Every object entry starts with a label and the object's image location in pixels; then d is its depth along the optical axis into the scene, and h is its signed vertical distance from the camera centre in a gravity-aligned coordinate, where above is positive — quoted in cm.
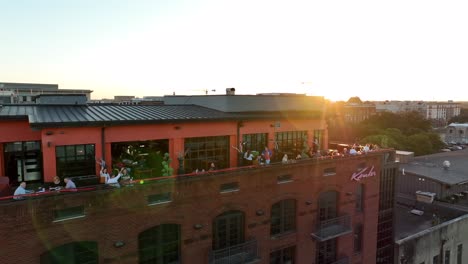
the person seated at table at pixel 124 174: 1422 -286
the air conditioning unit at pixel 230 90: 2505 +166
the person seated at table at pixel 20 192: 1168 -309
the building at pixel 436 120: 17788 -569
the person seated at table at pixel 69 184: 1297 -300
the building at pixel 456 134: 10488 -782
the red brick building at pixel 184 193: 1305 -411
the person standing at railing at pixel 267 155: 1858 -265
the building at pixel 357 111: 14325 +3
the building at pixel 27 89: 8775 +660
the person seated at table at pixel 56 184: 1317 -325
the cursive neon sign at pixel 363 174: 2233 -458
